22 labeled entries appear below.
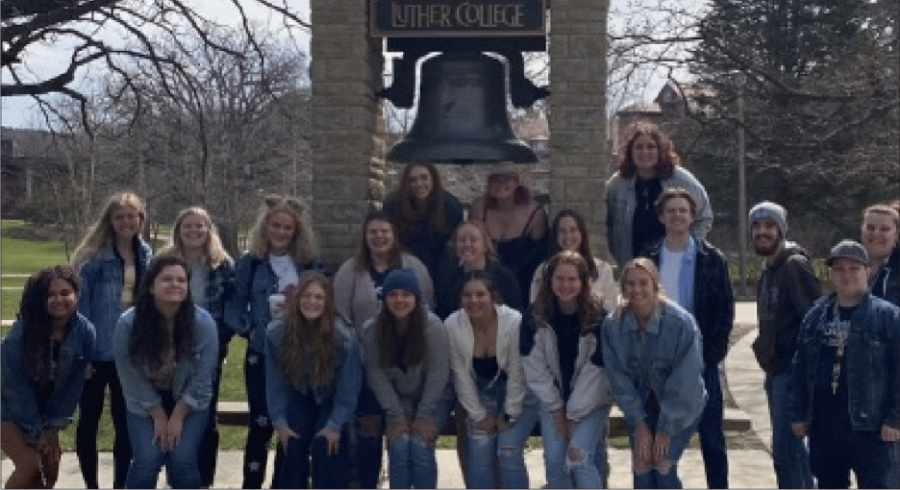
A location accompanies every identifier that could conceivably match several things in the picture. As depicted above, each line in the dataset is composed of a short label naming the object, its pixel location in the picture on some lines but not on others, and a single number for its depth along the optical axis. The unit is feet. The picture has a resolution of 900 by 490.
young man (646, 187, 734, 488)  18.40
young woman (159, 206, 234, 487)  19.44
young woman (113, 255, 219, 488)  17.88
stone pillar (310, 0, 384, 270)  22.85
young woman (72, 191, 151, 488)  19.65
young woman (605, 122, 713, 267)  19.77
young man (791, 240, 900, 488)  16.02
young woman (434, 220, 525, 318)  18.47
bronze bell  23.07
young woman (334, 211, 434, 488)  18.84
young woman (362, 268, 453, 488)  18.10
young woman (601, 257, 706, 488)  16.90
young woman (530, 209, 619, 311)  18.49
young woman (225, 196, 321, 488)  19.33
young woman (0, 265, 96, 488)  18.34
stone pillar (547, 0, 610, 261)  22.27
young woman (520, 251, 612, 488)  17.67
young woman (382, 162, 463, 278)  20.13
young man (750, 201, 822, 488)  18.37
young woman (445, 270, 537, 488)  18.21
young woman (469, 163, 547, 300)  20.16
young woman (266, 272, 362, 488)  17.90
